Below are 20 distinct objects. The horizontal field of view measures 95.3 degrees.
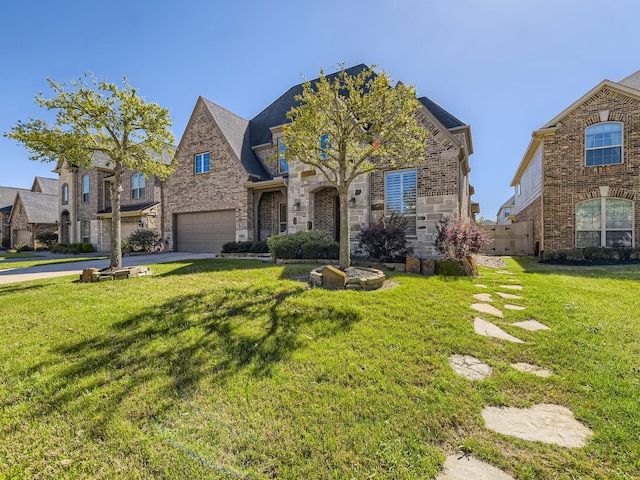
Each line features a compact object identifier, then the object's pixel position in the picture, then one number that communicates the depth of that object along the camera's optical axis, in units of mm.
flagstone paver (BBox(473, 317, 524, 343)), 3986
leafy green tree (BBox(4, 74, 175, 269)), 7414
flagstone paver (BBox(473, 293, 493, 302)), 5688
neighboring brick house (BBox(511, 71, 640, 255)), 11703
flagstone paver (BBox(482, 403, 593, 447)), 2197
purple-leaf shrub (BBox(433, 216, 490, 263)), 8179
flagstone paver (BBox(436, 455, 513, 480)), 1872
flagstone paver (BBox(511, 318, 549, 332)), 4312
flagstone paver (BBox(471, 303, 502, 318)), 4940
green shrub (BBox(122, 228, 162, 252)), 17234
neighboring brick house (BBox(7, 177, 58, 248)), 27641
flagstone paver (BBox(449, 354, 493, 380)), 3072
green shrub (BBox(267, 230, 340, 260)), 10109
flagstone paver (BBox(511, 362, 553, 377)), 3097
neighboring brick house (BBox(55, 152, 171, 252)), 19531
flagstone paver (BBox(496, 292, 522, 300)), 5899
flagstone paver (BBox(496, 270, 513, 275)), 8867
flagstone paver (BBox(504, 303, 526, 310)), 5245
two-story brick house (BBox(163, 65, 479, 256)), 11102
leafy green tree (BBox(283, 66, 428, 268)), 6730
